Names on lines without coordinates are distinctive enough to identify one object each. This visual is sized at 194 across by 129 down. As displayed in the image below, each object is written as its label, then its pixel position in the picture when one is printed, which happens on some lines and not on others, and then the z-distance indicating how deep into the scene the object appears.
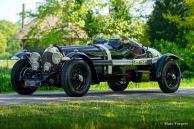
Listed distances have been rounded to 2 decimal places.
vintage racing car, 12.08
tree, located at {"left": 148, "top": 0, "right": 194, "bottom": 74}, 35.25
